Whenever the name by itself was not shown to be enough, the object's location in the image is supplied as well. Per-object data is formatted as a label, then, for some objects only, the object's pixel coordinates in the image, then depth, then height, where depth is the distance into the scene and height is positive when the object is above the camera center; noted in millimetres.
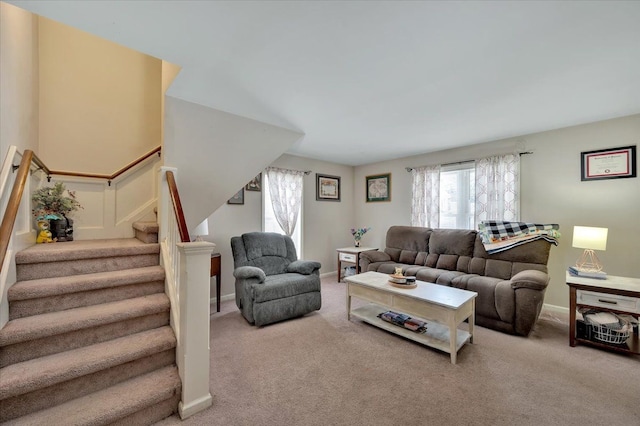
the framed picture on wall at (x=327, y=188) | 5067 +531
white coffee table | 2230 -882
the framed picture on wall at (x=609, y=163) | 2852 +578
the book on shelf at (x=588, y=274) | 2533 -598
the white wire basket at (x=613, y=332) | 2326 -1076
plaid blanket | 3088 -247
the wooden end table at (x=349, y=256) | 4578 -760
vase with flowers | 5145 -386
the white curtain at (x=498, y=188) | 3568 +368
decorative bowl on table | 2764 -705
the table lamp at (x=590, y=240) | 2549 -266
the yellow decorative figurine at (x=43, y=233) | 2370 -173
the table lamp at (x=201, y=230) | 3041 -187
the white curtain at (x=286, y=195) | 4332 +331
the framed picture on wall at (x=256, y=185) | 4117 +467
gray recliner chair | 2883 -790
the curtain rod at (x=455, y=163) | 3504 +820
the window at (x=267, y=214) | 4289 +0
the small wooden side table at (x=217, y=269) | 3186 -677
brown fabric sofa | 2637 -713
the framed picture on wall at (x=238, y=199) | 3928 +232
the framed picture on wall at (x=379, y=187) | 5102 +536
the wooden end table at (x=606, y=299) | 2227 -761
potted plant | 2383 +58
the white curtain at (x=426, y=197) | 4332 +290
